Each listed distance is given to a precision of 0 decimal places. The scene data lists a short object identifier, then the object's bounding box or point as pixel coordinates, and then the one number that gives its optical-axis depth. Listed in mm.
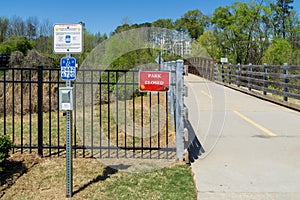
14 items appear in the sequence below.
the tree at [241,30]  26759
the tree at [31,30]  45256
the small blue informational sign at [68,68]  3842
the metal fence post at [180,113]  5172
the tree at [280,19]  30769
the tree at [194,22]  45906
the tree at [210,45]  30328
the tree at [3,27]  46031
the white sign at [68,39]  3832
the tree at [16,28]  46875
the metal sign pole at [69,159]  3889
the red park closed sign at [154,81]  4973
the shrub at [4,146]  4410
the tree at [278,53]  21344
